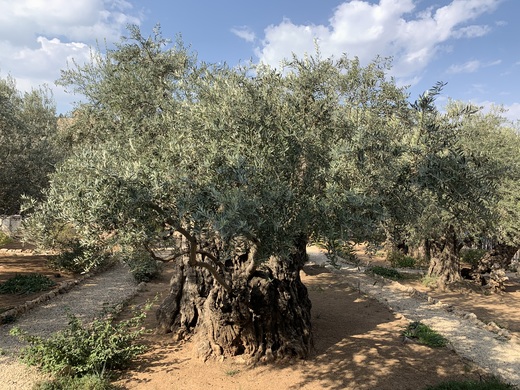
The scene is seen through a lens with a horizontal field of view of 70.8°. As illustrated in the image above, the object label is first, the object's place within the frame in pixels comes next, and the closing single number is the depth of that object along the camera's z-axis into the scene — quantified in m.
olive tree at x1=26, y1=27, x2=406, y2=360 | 6.02
